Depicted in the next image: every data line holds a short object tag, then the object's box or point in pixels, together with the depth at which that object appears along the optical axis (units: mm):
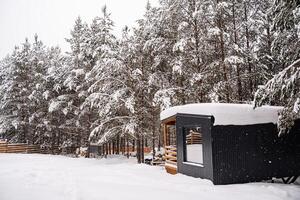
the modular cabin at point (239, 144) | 11477
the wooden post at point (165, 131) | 15977
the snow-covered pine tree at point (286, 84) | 9227
